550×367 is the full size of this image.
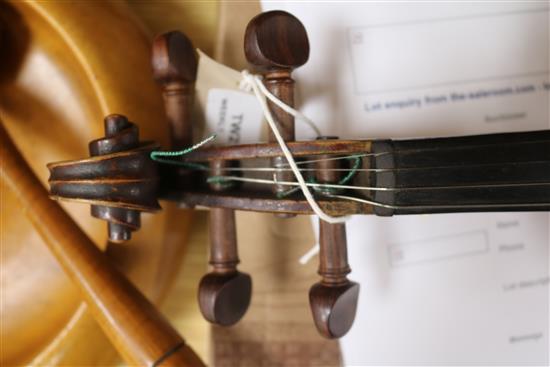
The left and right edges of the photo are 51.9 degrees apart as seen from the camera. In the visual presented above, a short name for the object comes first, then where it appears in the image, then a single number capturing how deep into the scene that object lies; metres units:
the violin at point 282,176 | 0.42
